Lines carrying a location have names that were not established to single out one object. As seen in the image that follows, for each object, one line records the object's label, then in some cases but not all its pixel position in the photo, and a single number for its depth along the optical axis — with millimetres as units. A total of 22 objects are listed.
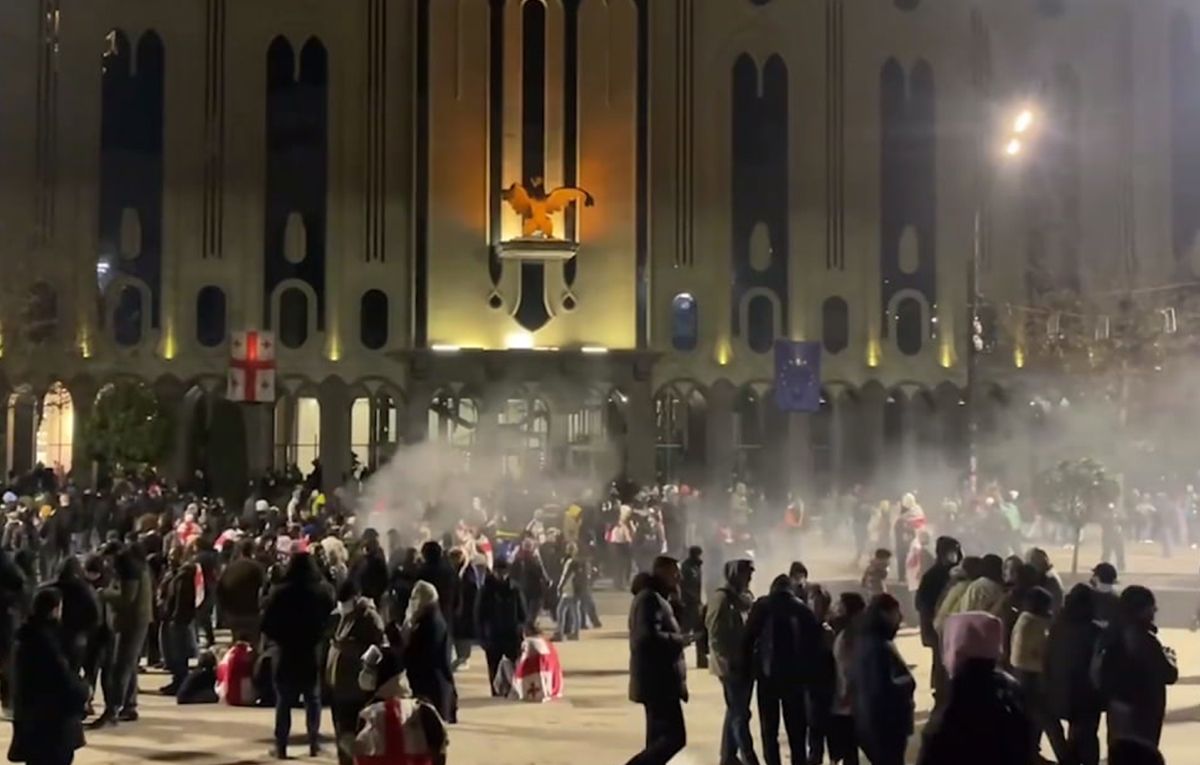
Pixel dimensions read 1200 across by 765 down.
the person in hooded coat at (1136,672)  8586
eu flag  35531
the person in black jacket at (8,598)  13047
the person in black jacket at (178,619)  14891
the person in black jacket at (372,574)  14150
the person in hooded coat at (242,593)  13906
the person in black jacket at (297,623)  11008
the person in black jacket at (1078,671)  9352
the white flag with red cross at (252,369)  33281
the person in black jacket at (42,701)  8352
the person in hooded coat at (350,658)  9930
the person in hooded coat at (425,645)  10374
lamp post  37500
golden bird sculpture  35938
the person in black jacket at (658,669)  9156
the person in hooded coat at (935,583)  12555
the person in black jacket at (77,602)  10789
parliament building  35719
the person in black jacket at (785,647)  9680
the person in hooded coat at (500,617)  14375
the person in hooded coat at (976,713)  5590
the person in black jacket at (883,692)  8469
